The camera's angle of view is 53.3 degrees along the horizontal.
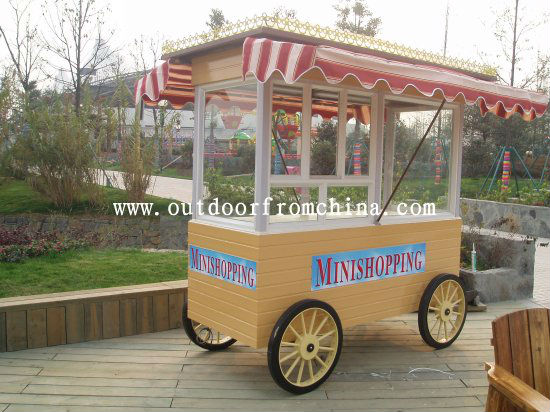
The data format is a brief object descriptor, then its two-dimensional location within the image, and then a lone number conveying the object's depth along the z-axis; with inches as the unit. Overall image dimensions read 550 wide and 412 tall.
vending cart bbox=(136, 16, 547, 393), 143.3
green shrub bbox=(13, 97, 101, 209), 415.2
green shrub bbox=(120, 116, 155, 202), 432.8
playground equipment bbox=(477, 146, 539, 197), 522.0
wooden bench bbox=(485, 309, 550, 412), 91.0
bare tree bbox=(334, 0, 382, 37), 885.2
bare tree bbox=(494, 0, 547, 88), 778.8
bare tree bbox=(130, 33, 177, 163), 465.4
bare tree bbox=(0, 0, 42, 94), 705.3
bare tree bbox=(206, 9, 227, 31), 1050.3
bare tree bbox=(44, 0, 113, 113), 638.0
